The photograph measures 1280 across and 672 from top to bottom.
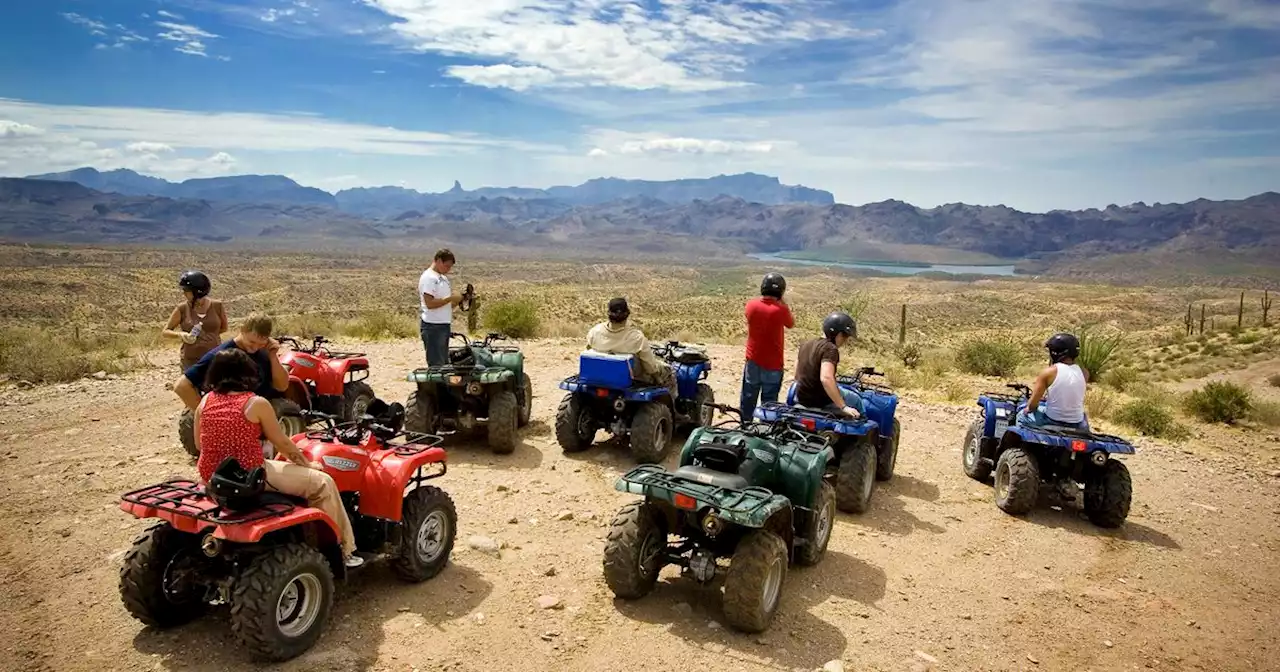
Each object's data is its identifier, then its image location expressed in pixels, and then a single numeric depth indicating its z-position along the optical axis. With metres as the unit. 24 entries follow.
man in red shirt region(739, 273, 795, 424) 8.59
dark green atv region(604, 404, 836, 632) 5.09
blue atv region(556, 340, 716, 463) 8.80
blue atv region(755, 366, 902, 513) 7.61
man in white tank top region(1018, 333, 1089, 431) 8.00
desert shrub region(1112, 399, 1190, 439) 12.21
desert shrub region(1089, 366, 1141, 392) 16.98
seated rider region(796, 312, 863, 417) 7.50
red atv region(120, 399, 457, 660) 4.39
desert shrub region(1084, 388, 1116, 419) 13.46
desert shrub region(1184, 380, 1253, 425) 13.79
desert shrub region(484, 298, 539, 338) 19.62
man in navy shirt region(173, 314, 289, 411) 6.04
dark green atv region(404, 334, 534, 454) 9.05
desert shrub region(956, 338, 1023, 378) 18.70
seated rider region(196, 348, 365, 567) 4.58
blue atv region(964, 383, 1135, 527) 7.68
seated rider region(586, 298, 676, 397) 8.94
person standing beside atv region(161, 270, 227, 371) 7.61
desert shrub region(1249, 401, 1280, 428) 13.84
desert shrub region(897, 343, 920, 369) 19.12
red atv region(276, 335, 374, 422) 9.58
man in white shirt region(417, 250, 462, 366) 9.64
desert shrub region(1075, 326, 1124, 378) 17.47
